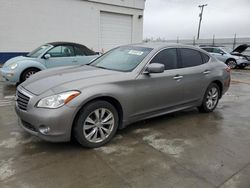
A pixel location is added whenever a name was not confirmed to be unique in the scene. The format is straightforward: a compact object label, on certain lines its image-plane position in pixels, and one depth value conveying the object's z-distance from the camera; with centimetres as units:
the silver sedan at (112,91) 284
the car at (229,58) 1580
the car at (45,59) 668
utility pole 3662
